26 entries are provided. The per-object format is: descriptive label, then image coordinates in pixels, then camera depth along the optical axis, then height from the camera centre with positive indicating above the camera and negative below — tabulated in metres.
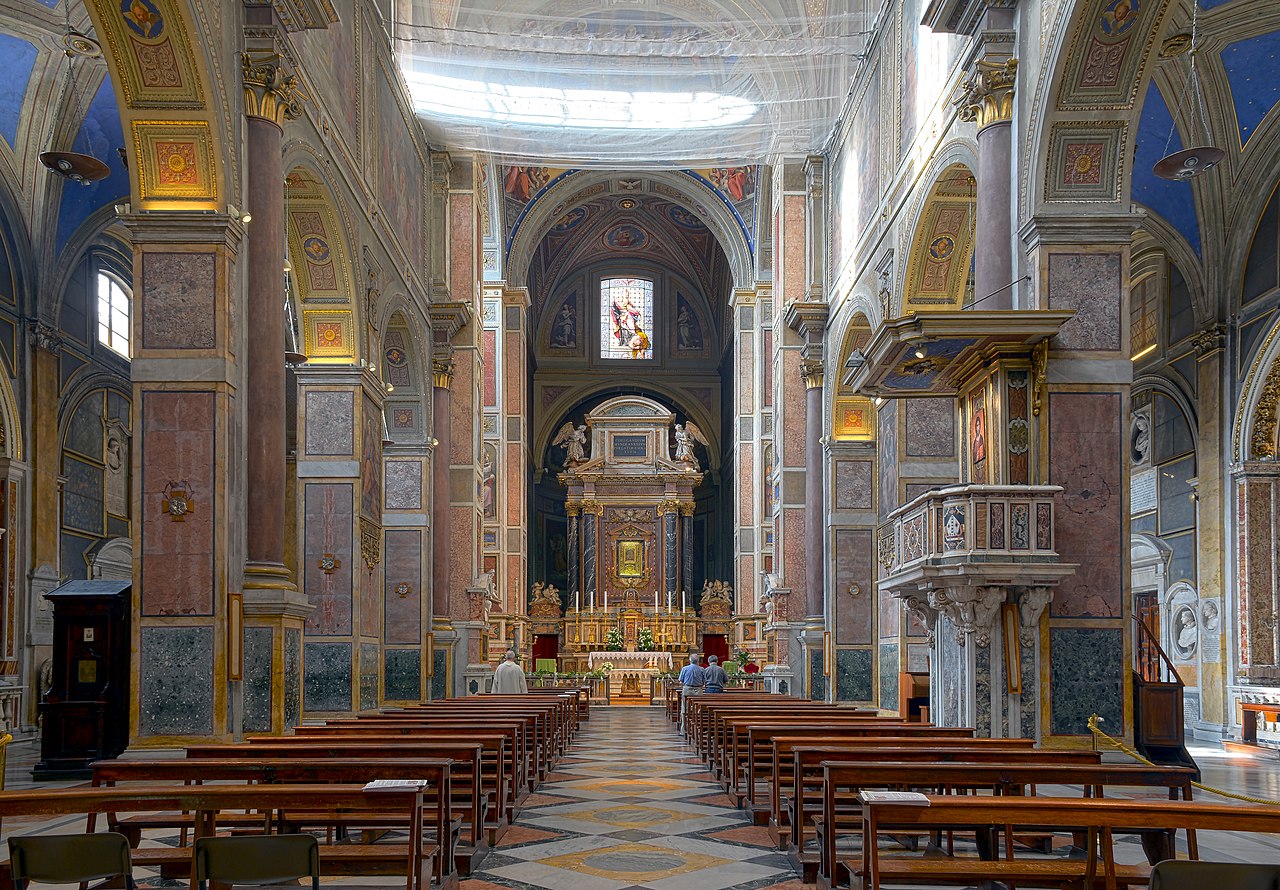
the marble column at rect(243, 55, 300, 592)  12.16 +2.11
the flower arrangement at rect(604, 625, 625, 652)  37.72 -2.62
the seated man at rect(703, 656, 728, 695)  21.30 -2.07
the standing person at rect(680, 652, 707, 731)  22.28 -2.18
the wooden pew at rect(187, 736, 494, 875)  7.29 -1.14
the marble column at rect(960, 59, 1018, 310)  13.11 +3.70
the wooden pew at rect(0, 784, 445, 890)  5.08 -1.00
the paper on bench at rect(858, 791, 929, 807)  5.22 -1.00
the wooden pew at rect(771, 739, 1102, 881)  7.11 -1.16
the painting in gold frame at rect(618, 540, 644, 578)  42.25 -0.26
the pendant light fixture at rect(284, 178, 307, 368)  15.81 +3.03
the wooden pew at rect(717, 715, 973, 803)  9.71 -1.37
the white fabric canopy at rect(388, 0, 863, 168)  19.94 +7.54
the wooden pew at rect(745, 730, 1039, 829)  7.52 -1.26
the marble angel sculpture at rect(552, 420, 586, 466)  43.25 +3.61
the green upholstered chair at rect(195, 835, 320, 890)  4.62 -1.07
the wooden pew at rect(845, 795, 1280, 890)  4.89 -1.06
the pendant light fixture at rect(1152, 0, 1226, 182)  12.23 +3.66
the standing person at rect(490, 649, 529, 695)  18.39 -1.80
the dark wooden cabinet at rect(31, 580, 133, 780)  11.55 -1.14
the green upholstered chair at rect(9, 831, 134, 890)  4.59 -1.06
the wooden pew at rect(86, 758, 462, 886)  6.36 -1.07
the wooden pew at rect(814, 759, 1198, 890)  6.24 -1.09
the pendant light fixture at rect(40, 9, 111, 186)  12.48 +3.73
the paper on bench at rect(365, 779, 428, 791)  5.40 -0.97
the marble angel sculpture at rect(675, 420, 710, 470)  43.06 +3.58
